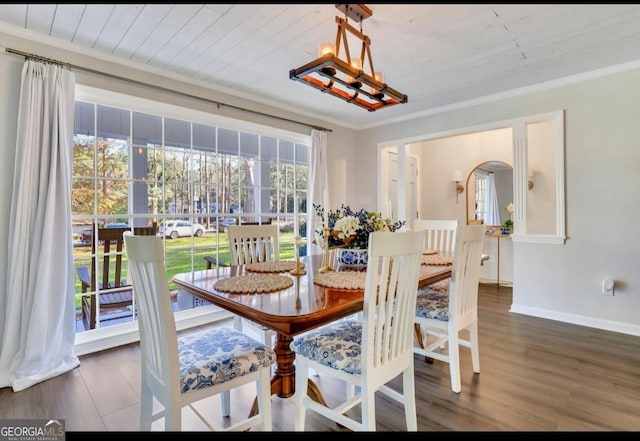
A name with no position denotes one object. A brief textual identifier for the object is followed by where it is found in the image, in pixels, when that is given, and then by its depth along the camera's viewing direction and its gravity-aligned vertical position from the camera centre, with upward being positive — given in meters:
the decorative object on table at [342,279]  1.61 -0.32
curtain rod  2.18 +1.20
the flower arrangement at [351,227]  1.98 -0.04
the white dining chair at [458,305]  1.93 -0.57
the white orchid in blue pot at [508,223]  4.76 -0.05
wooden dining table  1.23 -0.35
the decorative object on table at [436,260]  2.19 -0.29
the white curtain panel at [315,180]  4.12 +0.54
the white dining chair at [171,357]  1.09 -0.56
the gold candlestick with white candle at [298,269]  1.90 -0.30
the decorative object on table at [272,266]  2.03 -0.30
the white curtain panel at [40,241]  2.11 -0.12
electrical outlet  2.93 -0.63
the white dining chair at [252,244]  2.42 -0.18
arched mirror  4.80 +0.43
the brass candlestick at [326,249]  1.97 -0.18
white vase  2.09 -0.25
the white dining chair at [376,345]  1.17 -0.57
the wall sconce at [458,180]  5.19 +0.65
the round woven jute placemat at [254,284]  1.54 -0.32
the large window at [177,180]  2.62 +0.42
